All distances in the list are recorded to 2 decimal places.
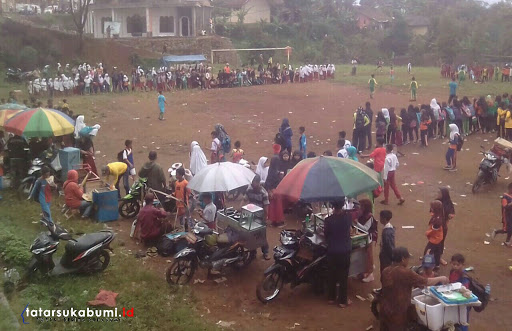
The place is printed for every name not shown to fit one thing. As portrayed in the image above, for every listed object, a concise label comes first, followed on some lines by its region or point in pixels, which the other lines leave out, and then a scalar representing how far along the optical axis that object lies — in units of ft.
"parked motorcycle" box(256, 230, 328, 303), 22.67
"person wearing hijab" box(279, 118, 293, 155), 43.73
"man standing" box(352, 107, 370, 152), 49.26
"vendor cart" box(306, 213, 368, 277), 23.32
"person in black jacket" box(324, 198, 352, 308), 21.66
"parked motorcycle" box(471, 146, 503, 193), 38.83
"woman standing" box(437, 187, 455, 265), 25.85
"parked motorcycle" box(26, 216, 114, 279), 22.77
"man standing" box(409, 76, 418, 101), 75.33
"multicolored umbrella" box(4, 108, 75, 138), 34.06
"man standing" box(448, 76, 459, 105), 70.49
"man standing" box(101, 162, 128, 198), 34.22
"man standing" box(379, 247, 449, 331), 17.63
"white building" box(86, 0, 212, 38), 136.87
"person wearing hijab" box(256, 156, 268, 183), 35.42
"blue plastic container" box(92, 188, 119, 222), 31.96
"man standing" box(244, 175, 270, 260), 29.66
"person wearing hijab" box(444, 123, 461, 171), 42.60
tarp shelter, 111.14
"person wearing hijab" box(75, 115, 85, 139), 42.80
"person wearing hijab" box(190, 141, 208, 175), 36.14
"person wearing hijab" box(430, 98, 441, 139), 53.93
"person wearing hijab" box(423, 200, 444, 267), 24.12
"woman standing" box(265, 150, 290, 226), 32.14
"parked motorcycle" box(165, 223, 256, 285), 24.04
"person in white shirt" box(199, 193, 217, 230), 27.37
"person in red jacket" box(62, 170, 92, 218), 31.27
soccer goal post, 133.49
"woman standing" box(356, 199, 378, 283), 24.45
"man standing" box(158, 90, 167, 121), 64.55
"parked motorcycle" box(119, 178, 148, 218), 32.68
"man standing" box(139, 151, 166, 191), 32.73
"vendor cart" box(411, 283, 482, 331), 17.40
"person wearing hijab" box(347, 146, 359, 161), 34.42
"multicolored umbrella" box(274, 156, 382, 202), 21.42
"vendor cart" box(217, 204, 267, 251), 25.38
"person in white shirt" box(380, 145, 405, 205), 35.45
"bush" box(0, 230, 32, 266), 24.03
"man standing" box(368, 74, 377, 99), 78.43
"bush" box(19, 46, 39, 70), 110.73
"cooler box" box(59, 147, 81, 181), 37.17
